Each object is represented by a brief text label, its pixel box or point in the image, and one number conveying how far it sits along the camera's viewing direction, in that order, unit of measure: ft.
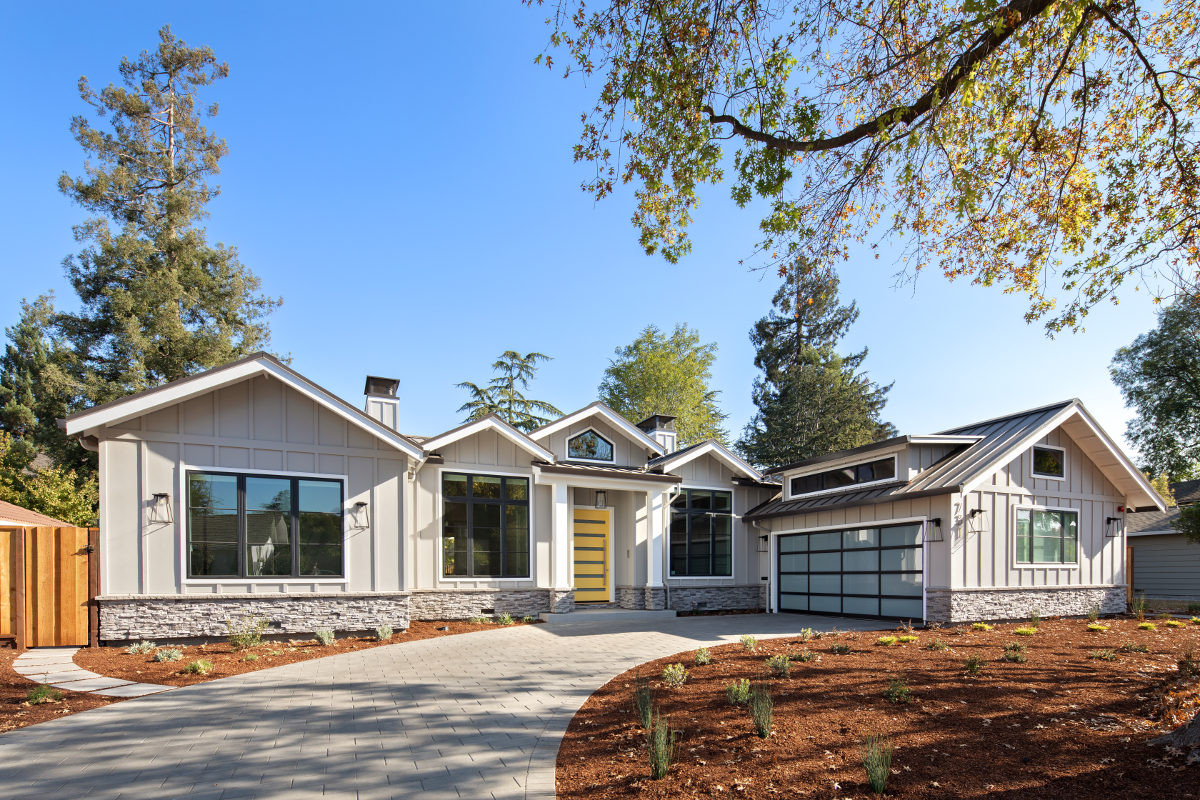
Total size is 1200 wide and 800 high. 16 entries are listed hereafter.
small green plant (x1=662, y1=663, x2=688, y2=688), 22.84
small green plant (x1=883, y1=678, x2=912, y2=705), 19.79
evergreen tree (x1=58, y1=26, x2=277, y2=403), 71.15
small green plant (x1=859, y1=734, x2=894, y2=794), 13.26
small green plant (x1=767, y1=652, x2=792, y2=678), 23.74
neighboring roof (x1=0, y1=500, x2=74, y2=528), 43.16
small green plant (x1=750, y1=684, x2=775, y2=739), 16.84
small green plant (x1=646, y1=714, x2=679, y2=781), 14.75
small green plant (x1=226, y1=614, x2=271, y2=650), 31.89
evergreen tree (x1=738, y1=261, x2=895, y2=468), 97.04
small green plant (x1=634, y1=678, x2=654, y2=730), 18.03
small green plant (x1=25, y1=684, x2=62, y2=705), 21.63
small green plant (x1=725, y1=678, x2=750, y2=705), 19.60
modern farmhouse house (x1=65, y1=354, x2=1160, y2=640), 33.88
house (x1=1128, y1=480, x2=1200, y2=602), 63.72
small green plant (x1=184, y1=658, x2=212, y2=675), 26.17
